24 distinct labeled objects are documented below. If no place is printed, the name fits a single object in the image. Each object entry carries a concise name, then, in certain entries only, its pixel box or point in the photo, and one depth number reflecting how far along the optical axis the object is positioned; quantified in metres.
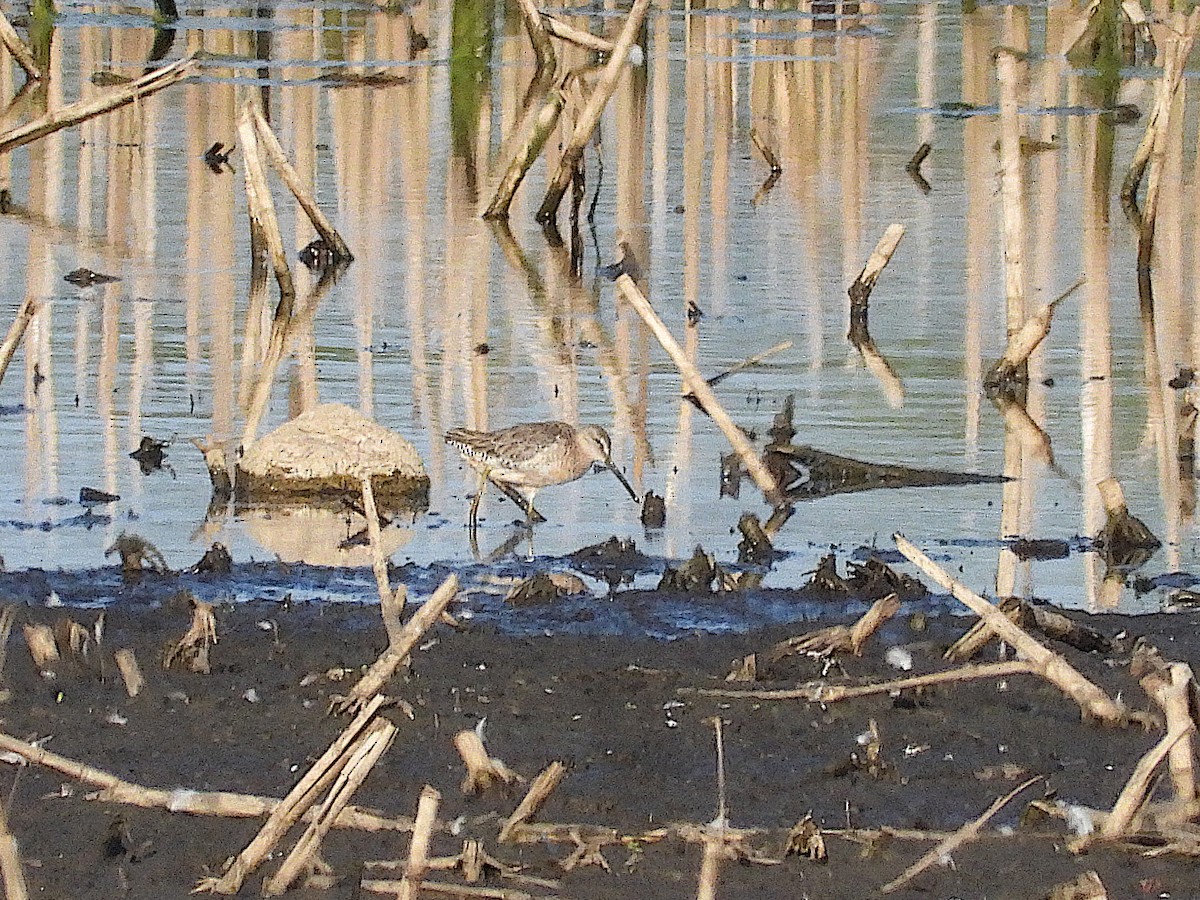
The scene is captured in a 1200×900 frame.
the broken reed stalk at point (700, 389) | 21.59
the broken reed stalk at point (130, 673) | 14.31
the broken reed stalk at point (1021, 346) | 26.91
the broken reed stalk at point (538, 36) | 39.59
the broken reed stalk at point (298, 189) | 33.09
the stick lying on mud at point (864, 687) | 13.40
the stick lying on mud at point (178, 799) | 11.25
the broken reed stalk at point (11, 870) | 9.49
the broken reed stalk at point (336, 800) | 10.30
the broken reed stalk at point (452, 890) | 10.64
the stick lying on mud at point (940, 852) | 10.91
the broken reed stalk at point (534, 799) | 11.48
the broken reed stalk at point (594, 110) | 34.28
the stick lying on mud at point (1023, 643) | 12.62
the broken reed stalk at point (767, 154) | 45.41
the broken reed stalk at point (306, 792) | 10.38
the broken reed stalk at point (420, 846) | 9.22
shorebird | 21.30
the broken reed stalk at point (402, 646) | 12.34
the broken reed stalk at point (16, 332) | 18.00
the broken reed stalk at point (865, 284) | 30.72
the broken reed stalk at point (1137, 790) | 10.88
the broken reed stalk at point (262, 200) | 32.25
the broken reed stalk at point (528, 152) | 36.28
